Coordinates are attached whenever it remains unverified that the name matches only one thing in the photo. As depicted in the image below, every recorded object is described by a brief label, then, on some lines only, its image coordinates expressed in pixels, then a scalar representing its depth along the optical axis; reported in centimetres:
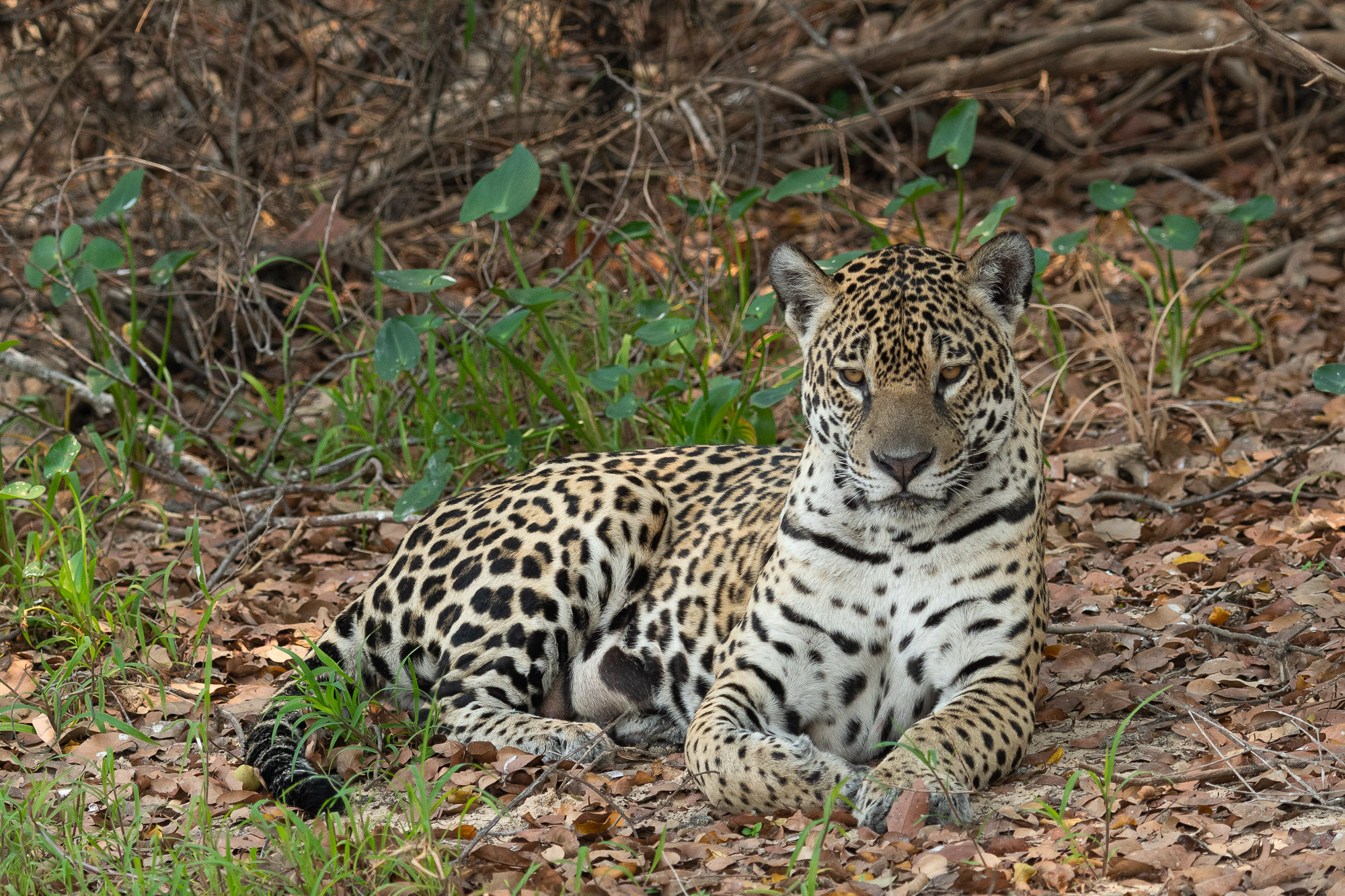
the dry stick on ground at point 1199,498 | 1295
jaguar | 852
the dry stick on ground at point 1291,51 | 1079
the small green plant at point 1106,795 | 725
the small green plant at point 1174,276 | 1502
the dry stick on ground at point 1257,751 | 748
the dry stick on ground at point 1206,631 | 974
